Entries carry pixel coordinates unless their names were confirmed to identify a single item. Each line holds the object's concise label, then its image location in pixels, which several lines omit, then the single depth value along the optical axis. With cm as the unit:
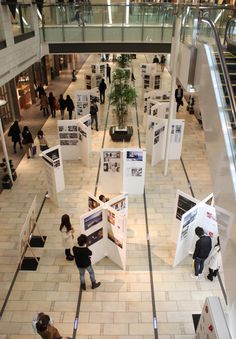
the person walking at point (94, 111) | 1447
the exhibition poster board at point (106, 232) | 684
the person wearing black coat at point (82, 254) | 624
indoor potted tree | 1302
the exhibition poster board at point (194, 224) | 697
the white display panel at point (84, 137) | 1134
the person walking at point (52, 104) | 1603
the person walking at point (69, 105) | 1548
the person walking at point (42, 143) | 1131
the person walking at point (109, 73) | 2342
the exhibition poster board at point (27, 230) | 703
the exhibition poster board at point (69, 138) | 1149
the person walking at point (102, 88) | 1825
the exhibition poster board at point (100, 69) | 2159
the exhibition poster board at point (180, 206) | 728
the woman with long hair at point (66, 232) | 724
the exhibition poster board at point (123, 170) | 949
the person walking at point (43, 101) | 1639
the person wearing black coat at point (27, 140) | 1186
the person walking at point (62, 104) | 1551
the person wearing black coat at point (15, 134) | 1232
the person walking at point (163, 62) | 2816
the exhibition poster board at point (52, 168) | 933
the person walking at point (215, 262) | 688
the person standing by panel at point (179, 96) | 1711
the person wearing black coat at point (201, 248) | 658
